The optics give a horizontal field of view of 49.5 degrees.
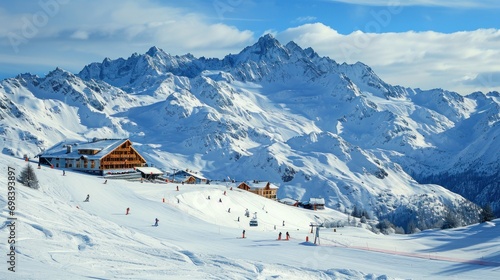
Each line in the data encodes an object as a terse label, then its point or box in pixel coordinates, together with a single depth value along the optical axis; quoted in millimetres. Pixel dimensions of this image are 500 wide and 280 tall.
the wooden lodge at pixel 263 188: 146412
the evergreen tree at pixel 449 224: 101012
